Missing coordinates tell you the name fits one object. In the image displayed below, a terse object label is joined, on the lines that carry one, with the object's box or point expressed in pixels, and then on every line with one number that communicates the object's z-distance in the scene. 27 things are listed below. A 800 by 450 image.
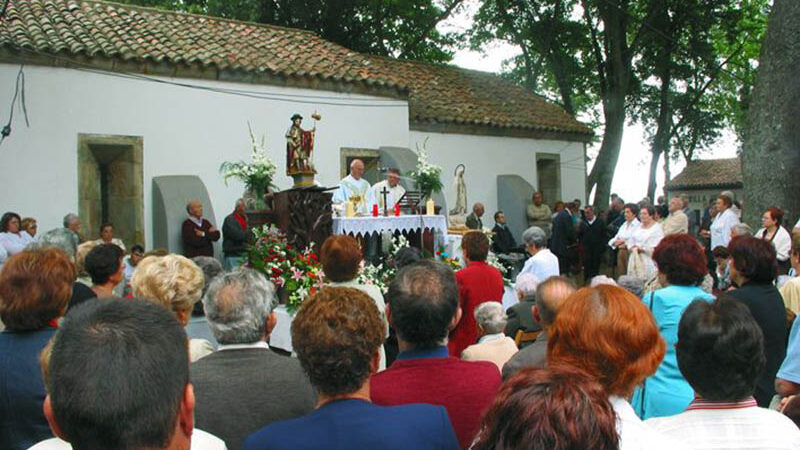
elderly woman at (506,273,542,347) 5.03
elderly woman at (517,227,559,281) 7.18
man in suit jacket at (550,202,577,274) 15.21
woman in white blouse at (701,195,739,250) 11.50
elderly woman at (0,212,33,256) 10.52
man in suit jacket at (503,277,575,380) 3.41
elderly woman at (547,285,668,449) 2.36
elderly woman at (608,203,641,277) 11.61
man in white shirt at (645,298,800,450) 2.37
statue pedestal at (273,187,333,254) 8.84
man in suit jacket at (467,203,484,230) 14.98
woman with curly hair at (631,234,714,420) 3.58
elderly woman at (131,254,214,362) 3.54
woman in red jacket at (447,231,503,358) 5.47
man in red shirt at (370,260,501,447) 2.74
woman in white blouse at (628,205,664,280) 11.10
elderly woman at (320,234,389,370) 5.17
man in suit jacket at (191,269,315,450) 2.70
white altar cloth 9.52
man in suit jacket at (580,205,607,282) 15.61
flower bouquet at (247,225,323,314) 7.61
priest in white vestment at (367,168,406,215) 10.89
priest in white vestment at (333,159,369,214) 10.77
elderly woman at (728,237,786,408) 4.33
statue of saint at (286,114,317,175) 10.20
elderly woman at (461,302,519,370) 3.80
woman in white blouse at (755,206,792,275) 8.64
